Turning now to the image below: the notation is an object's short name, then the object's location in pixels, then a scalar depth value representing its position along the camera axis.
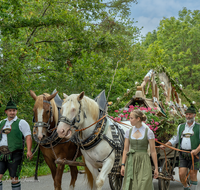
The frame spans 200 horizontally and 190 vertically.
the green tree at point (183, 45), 31.72
